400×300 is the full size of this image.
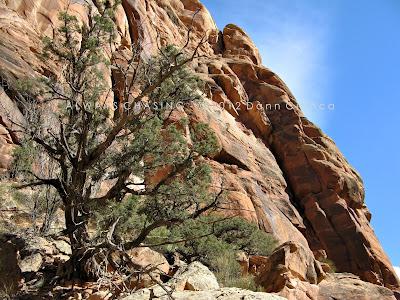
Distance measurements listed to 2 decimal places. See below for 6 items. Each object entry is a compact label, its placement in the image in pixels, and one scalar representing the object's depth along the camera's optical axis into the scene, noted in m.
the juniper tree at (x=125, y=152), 10.91
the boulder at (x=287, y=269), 13.59
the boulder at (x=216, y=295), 7.46
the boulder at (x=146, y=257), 12.10
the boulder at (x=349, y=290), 15.20
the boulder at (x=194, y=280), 9.11
